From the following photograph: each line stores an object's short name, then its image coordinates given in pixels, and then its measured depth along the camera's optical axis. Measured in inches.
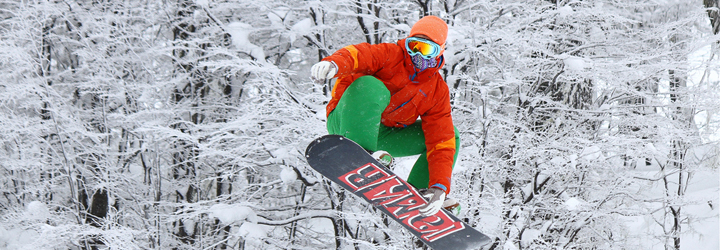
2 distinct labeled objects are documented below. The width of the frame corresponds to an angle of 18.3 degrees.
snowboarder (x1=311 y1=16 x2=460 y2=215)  409.1
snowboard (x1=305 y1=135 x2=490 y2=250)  415.8
